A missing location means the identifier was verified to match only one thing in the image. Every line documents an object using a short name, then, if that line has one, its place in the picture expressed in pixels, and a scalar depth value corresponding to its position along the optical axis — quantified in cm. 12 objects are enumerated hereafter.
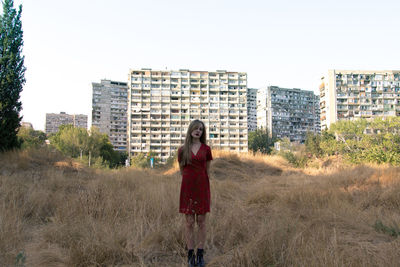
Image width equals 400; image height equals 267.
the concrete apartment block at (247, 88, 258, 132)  14462
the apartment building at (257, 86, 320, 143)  12500
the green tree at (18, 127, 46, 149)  6991
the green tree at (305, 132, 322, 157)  4736
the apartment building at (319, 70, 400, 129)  8794
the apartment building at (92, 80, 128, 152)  11250
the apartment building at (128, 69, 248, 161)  9788
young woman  307
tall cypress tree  1557
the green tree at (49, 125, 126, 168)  5216
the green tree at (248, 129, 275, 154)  8931
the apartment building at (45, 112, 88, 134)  18800
